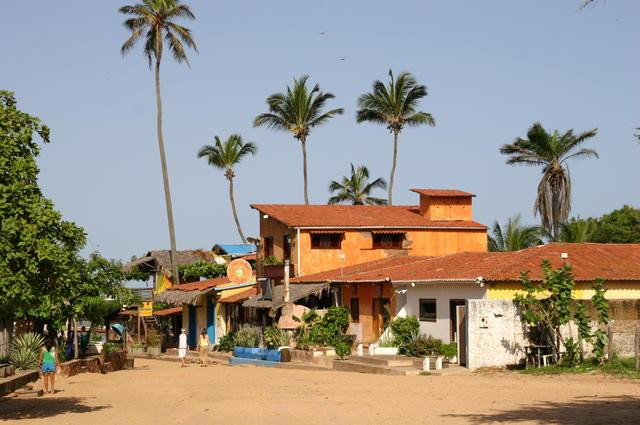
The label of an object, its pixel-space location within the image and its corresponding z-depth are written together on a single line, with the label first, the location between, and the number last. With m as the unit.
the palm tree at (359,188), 74.56
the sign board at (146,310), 59.47
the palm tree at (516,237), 55.94
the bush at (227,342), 48.16
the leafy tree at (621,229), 62.88
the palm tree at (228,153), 73.94
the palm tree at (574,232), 54.12
